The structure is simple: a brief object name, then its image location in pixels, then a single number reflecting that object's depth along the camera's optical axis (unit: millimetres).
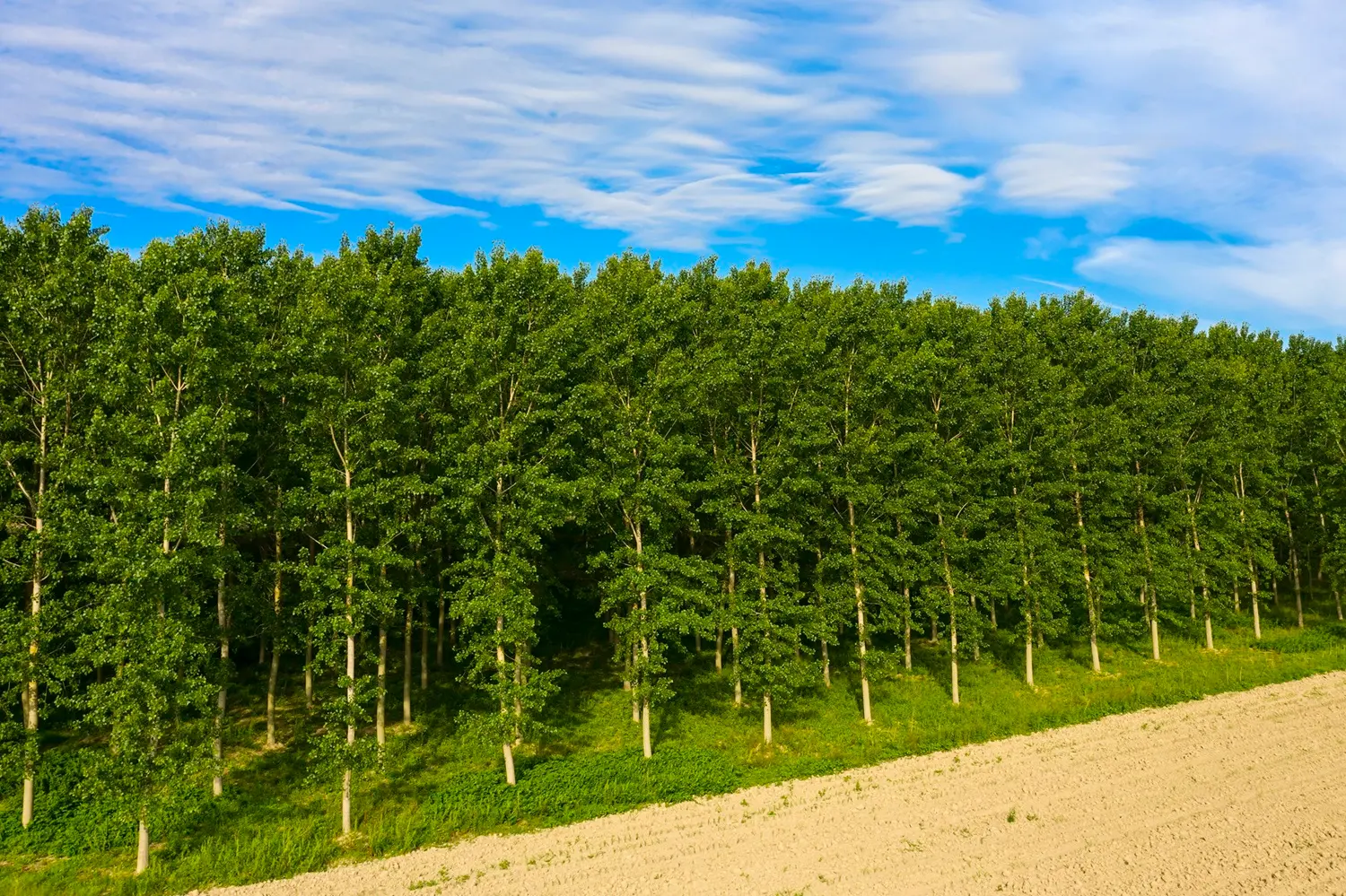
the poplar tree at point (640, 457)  28969
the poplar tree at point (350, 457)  24172
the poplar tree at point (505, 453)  26328
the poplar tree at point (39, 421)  23359
